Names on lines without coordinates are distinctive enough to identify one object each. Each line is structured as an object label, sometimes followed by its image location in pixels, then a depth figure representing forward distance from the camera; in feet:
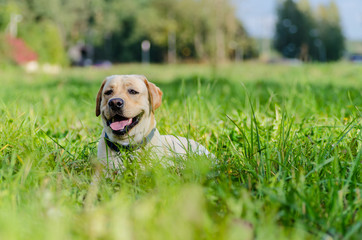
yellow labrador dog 9.14
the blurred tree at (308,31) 247.50
